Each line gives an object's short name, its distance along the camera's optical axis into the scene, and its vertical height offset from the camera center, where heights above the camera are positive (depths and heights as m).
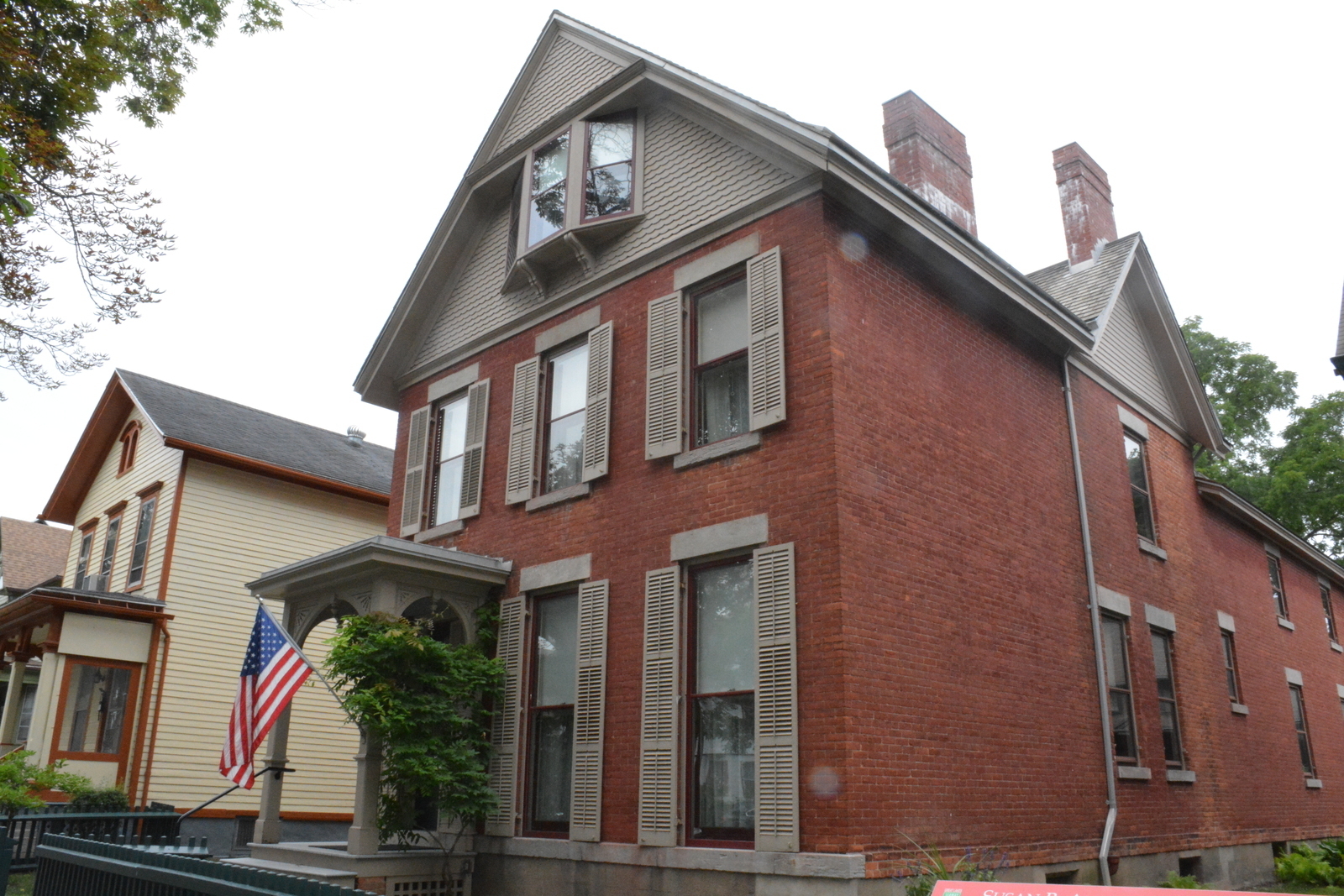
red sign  4.02 -0.40
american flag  10.60 +0.86
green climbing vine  10.54 +0.64
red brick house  9.33 +2.69
